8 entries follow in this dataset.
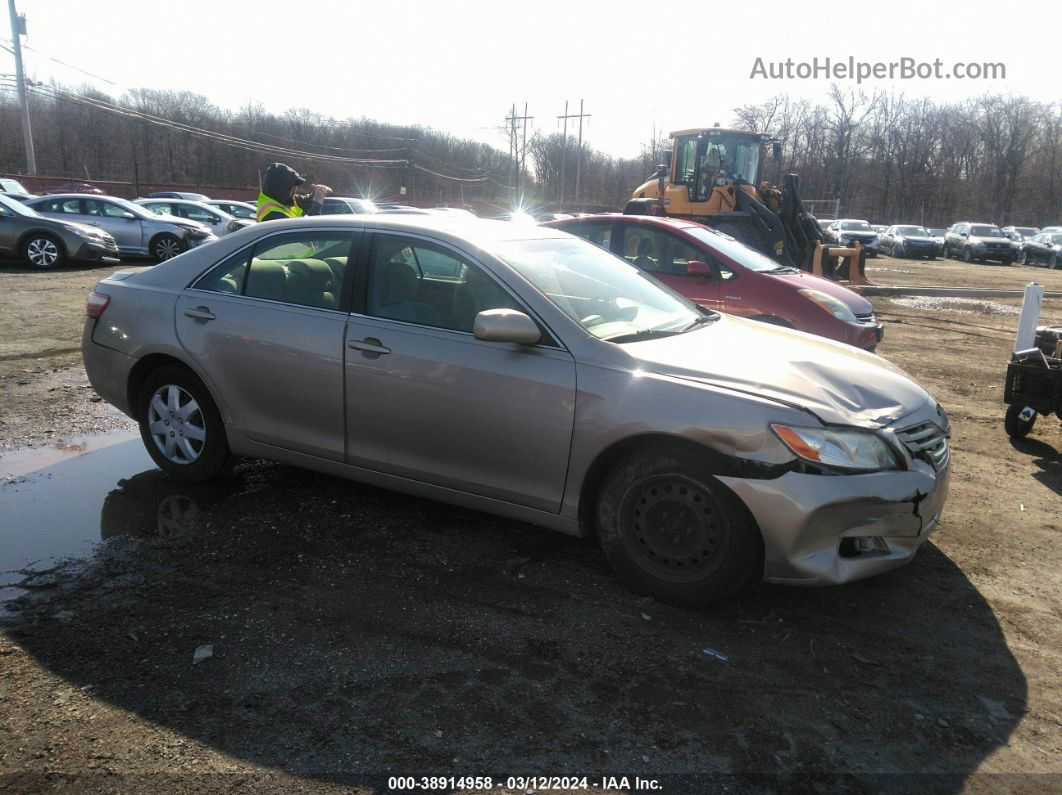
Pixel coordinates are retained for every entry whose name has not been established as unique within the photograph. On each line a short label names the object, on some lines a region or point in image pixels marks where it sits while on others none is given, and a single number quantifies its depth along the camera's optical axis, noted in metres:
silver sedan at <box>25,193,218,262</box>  17.25
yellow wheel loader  14.88
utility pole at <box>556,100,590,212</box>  69.06
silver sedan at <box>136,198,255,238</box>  21.00
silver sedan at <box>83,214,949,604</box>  3.19
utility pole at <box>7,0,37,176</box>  37.56
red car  7.47
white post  5.96
